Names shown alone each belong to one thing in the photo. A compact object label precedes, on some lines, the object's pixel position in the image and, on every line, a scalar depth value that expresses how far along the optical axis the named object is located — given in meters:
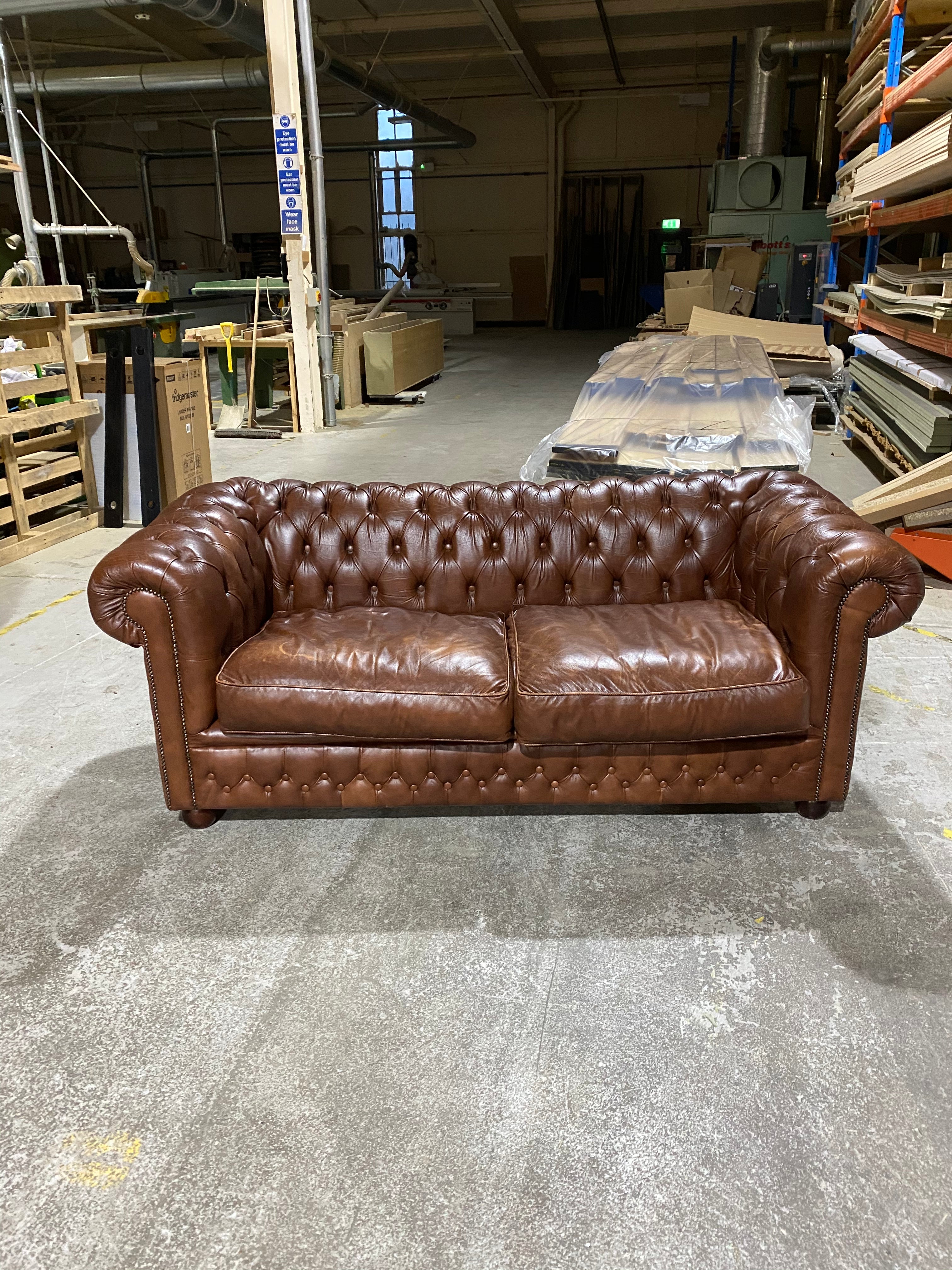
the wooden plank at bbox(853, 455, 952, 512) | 4.04
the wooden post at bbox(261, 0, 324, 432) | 6.67
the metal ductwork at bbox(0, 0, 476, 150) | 8.07
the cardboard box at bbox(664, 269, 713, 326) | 8.37
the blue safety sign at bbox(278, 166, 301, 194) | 6.89
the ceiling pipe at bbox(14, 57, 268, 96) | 11.09
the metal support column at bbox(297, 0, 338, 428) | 6.87
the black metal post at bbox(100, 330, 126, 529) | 4.84
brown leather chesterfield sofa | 2.07
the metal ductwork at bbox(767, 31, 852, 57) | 9.61
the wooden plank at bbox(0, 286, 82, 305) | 4.04
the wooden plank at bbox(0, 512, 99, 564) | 4.51
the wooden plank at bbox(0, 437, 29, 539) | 4.40
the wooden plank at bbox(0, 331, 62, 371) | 4.24
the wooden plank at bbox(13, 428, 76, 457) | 4.72
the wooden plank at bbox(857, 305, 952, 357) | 4.55
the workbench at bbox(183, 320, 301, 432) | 7.36
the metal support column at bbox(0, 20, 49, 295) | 7.23
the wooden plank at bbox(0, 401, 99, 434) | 4.26
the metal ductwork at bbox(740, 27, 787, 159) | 10.29
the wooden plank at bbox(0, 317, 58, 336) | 4.50
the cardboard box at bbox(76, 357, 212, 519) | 4.91
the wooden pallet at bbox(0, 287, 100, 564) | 4.35
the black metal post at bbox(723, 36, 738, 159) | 11.48
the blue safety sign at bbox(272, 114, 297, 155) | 6.81
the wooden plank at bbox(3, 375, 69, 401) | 4.34
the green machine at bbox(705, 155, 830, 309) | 9.62
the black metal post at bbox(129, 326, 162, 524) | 4.71
